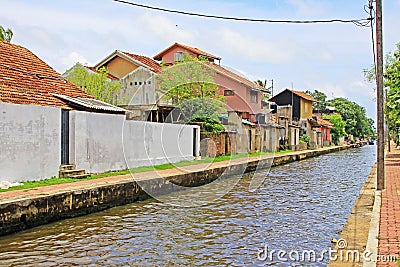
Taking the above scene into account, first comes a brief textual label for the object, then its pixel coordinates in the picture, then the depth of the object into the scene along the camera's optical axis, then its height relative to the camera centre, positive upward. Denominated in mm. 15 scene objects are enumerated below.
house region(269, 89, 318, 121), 60938 +5347
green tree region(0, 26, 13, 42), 26250 +5961
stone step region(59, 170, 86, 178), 15039 -845
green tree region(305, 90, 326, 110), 94150 +8932
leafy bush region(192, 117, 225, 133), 27078 +1093
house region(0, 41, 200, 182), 13336 +464
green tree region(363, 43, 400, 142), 24969 +2952
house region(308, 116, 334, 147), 60412 +1971
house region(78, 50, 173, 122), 26297 +3994
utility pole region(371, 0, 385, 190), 15016 +1401
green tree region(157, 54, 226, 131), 27625 +3090
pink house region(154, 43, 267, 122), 40125 +4593
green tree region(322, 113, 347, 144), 74375 +2623
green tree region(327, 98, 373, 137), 87500 +5275
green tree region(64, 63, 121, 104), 28438 +3583
